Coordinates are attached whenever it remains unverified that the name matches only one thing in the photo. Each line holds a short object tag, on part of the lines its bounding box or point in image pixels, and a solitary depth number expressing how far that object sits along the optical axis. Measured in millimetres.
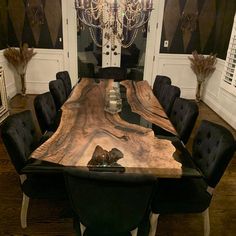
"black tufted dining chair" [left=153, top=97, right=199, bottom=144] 2104
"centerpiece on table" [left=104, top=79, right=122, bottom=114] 2309
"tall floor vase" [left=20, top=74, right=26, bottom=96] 5094
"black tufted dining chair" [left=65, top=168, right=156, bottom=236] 1136
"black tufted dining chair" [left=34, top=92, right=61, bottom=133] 2154
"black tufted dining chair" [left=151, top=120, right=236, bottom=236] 1578
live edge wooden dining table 1419
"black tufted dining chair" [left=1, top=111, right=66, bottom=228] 1602
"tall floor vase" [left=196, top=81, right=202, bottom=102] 5229
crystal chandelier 2404
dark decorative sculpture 1416
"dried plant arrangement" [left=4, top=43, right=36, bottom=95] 4793
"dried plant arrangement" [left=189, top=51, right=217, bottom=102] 4934
